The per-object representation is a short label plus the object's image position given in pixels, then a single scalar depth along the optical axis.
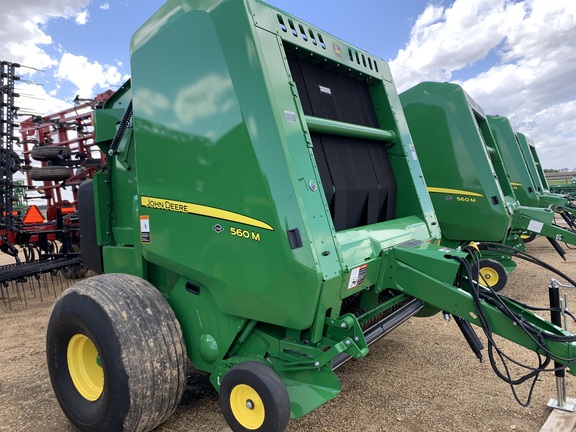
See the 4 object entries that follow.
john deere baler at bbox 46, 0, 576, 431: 2.13
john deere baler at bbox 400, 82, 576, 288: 5.63
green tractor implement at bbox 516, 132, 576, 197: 12.08
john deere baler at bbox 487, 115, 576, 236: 9.45
